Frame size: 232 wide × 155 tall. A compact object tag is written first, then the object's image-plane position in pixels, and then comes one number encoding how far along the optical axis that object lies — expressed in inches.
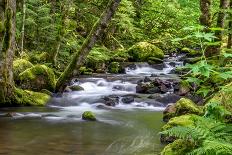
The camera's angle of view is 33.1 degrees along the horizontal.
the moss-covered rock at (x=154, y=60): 877.1
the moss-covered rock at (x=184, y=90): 528.4
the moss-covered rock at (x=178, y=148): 181.2
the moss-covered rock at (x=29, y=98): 448.1
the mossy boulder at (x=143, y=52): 887.1
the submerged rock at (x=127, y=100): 495.2
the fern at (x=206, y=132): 134.0
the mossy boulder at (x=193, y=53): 944.5
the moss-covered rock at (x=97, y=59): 741.4
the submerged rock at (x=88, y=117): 381.2
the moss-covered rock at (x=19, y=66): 535.0
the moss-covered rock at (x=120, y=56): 855.1
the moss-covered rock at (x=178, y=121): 289.5
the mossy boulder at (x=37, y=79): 522.6
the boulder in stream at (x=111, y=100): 481.5
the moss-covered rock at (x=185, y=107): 343.3
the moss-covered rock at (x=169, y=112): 373.3
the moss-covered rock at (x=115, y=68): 764.0
